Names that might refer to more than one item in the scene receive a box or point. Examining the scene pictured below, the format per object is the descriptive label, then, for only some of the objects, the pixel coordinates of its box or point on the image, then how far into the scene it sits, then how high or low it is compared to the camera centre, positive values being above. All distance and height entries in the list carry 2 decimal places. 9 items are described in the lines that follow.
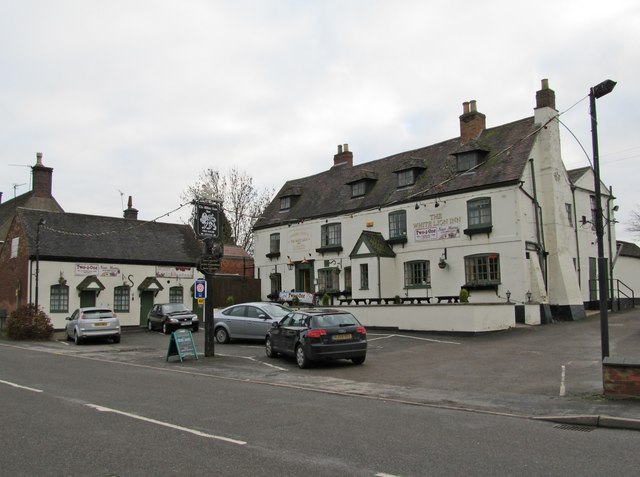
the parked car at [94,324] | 23.75 -1.34
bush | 27.33 -1.55
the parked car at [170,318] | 28.00 -1.33
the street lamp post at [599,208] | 11.12 +1.53
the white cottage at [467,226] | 25.59 +3.03
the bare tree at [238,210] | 54.38 +7.60
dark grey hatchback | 14.77 -1.29
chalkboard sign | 17.11 -1.65
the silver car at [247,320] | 20.45 -1.09
